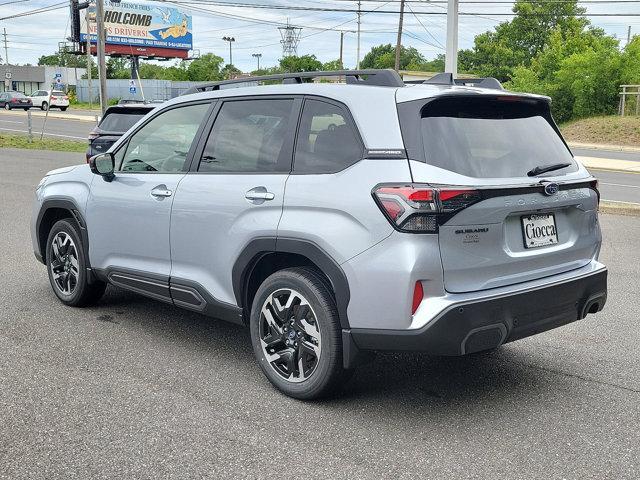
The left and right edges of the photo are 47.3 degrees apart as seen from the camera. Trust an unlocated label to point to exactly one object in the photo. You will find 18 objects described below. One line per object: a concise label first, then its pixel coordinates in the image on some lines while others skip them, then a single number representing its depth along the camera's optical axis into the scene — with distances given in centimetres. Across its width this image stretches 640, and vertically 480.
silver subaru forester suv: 368
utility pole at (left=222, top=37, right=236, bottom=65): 12142
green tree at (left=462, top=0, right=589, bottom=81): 8100
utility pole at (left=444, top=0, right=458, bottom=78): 1634
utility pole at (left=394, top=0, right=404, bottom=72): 4857
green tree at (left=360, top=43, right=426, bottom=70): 14212
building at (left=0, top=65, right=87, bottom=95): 9931
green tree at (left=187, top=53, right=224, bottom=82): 9510
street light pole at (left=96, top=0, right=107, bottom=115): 2638
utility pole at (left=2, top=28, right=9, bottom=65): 13550
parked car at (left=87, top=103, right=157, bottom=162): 1334
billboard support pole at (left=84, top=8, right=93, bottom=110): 5505
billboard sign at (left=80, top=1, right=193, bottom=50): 7417
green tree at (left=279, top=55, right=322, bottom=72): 9664
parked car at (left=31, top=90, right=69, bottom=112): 5400
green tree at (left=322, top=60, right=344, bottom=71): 9373
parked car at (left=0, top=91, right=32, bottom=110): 5569
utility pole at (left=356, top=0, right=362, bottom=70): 8286
